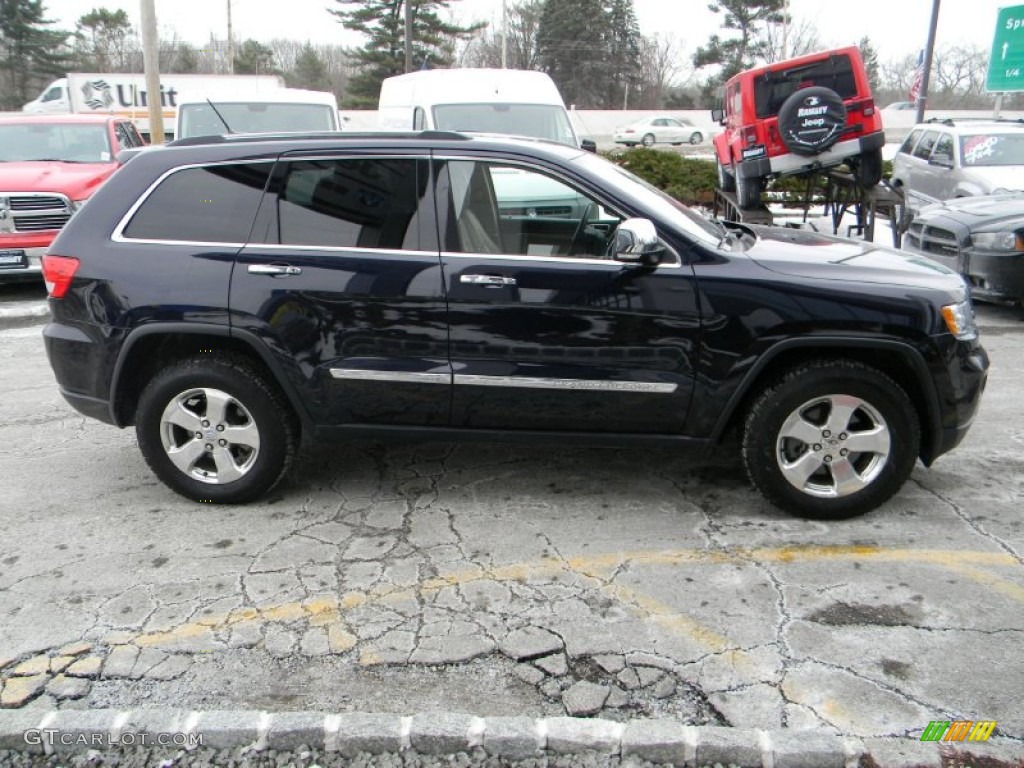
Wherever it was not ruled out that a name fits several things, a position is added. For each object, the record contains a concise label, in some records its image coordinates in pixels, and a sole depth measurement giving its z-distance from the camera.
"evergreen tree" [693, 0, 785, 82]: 53.47
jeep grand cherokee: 3.81
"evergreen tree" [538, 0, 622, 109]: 55.72
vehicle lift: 11.34
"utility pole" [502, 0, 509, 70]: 42.12
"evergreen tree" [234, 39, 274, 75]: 59.17
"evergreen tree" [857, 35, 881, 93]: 59.13
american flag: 18.50
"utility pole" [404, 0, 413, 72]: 22.82
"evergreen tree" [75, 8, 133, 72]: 54.41
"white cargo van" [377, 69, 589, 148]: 9.86
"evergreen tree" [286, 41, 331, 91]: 57.47
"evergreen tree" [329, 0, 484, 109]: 48.19
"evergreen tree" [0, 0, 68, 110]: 49.44
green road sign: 22.30
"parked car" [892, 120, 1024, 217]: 11.41
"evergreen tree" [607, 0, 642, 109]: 56.59
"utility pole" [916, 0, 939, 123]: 16.65
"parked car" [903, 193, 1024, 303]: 8.00
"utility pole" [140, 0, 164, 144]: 14.77
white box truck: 27.91
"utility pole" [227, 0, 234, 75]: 51.78
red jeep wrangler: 11.22
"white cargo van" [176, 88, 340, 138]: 10.69
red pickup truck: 8.96
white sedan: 37.50
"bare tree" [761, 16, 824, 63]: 54.62
